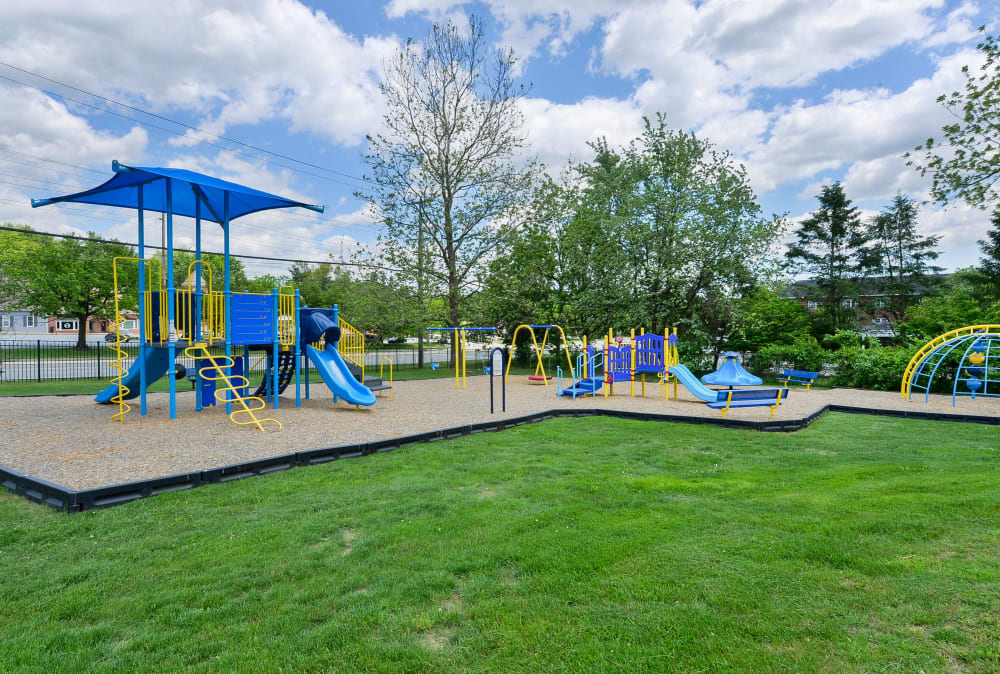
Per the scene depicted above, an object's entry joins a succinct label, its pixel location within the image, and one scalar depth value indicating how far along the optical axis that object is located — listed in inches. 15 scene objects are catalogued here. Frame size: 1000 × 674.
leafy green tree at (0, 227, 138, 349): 1434.5
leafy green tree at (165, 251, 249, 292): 1393.9
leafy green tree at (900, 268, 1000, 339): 747.7
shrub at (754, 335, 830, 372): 705.0
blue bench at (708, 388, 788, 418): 384.2
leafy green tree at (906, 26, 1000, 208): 626.7
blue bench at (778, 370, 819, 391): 581.8
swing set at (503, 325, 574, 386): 716.7
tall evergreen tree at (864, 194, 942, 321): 1459.2
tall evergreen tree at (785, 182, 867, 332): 1379.2
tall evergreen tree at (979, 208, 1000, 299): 1085.1
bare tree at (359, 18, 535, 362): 839.1
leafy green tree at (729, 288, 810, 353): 843.4
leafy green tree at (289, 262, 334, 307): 1886.1
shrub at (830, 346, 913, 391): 609.3
